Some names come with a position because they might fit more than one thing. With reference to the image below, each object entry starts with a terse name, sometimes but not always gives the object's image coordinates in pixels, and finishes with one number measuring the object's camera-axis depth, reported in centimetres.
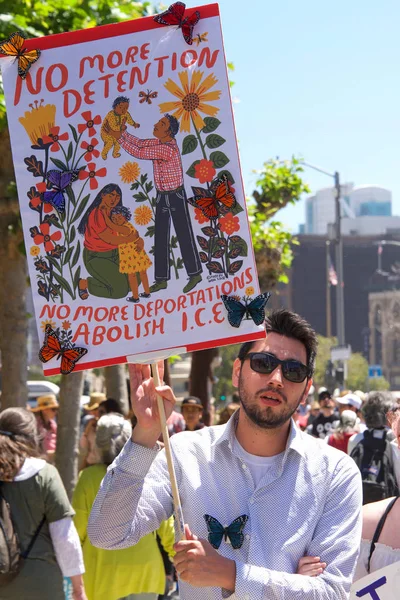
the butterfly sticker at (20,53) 371
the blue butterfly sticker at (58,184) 369
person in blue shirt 328
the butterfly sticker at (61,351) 358
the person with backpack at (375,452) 732
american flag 3667
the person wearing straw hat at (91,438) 671
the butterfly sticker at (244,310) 352
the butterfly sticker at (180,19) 363
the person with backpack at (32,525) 534
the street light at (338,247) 3070
